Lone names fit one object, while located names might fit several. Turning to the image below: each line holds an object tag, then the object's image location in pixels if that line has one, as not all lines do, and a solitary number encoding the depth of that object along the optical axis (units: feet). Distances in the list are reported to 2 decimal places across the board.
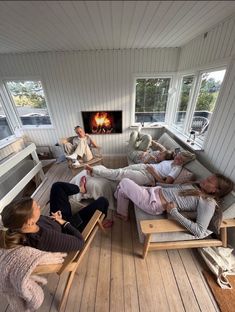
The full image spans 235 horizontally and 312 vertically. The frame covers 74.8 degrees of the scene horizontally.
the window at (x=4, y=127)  12.00
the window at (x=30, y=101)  11.68
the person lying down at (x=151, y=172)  6.96
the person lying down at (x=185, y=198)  4.75
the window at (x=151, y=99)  11.62
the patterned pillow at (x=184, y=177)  6.56
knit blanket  2.97
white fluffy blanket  7.02
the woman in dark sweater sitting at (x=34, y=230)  3.17
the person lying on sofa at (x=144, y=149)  8.90
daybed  4.76
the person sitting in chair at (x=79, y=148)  9.91
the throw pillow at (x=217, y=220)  4.82
